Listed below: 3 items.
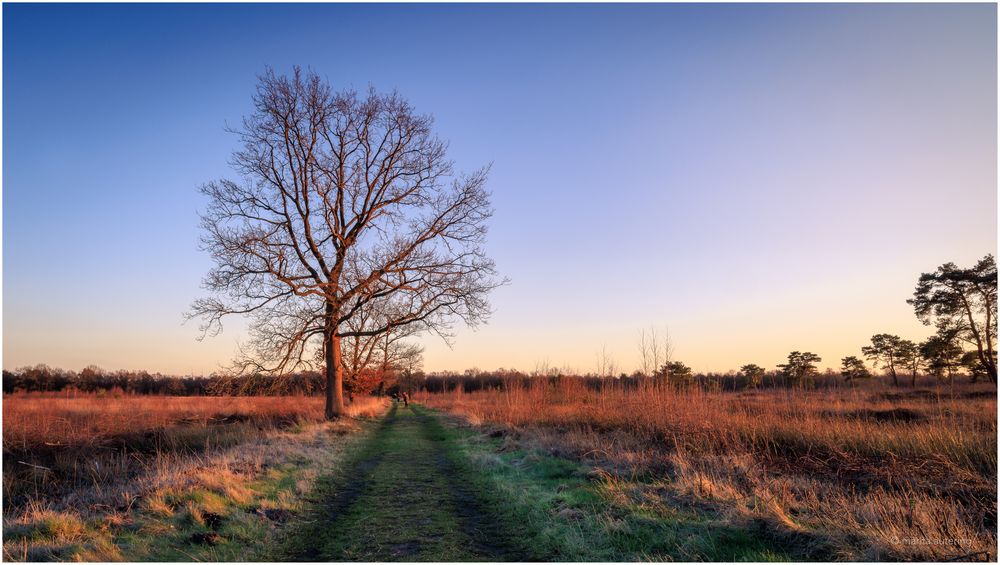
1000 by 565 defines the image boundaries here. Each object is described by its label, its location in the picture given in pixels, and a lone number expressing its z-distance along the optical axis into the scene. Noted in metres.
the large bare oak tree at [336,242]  18.39
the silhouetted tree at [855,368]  35.08
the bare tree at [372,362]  31.83
